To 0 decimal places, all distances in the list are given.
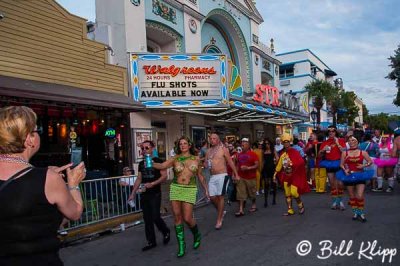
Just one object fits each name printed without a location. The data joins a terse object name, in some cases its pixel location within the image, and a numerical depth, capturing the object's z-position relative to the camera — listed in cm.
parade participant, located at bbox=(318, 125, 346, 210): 906
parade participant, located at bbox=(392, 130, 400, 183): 909
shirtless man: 771
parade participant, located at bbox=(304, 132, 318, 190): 1305
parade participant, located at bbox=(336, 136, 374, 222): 757
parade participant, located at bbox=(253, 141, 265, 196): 1138
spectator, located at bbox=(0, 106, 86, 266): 225
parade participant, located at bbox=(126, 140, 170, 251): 650
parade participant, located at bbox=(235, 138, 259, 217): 953
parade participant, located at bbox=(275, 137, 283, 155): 1376
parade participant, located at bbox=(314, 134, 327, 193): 1223
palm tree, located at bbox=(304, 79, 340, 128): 4222
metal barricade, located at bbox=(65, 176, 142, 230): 797
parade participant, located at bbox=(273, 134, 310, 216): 855
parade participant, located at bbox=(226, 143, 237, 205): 1026
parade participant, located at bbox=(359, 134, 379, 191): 1227
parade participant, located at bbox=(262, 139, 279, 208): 1061
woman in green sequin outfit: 598
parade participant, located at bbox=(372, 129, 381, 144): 1299
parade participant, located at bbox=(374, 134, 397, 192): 1190
